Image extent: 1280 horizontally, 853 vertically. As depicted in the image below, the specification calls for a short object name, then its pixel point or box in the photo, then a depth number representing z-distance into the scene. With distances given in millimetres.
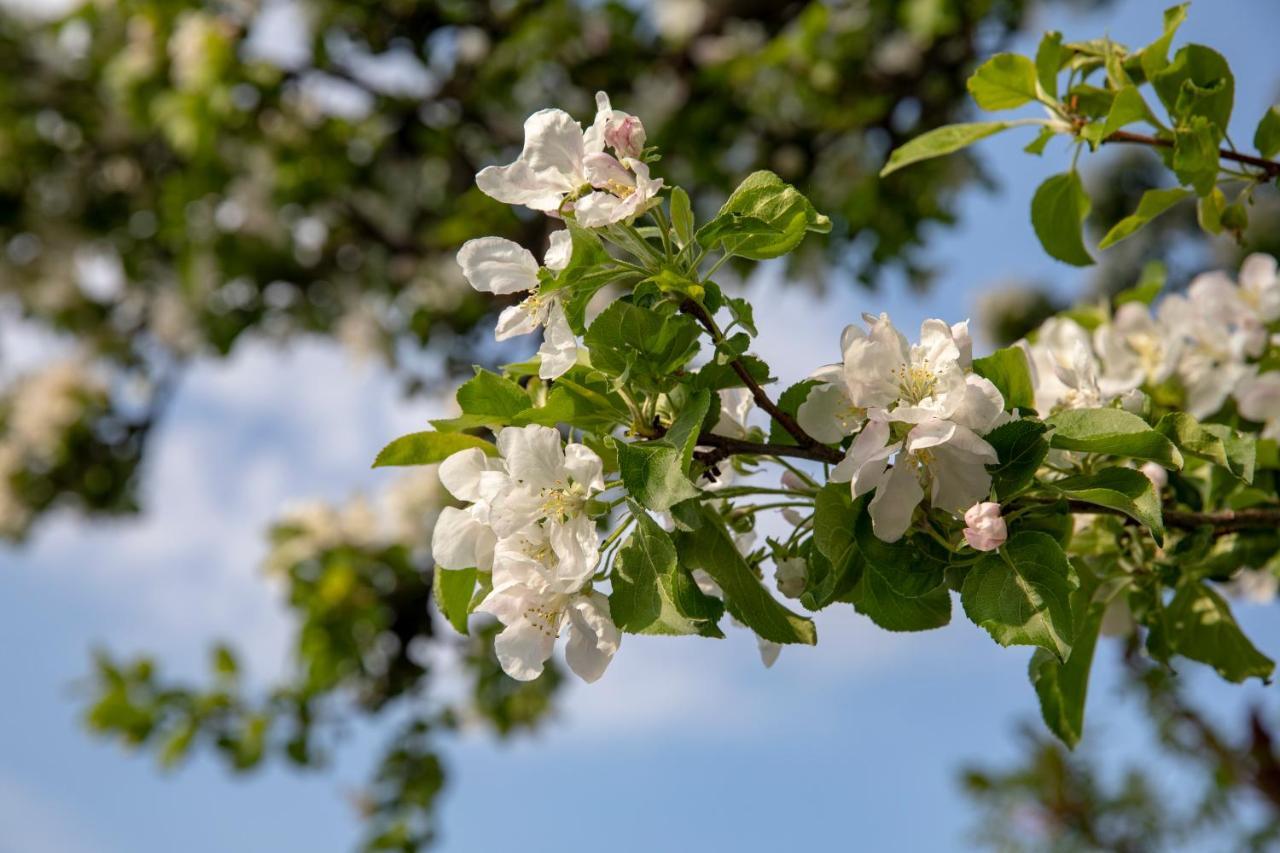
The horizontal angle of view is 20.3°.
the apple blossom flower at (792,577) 890
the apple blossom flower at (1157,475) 983
